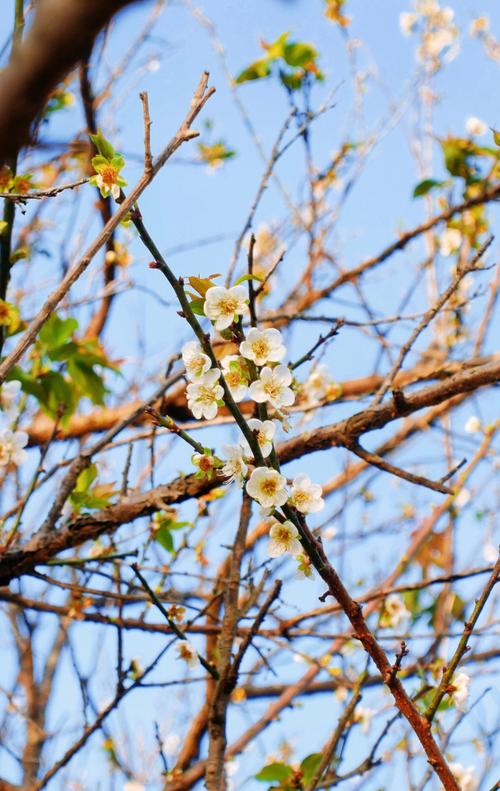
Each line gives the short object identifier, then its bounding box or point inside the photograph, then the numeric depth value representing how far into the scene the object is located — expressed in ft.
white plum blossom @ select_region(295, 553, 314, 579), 7.00
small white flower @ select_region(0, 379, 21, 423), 7.89
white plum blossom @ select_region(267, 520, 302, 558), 6.85
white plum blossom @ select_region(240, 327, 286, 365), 6.88
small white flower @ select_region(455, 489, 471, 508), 12.76
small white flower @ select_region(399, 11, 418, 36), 17.39
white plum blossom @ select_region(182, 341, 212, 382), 6.84
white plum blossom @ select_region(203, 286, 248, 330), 6.86
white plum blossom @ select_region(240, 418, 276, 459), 6.85
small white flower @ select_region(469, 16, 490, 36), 18.42
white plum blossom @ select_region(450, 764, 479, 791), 10.86
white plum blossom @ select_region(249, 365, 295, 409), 6.87
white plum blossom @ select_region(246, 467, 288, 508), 6.80
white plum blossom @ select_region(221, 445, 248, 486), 6.89
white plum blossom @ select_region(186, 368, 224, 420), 6.83
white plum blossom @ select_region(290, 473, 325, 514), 6.93
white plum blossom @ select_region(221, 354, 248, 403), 6.92
